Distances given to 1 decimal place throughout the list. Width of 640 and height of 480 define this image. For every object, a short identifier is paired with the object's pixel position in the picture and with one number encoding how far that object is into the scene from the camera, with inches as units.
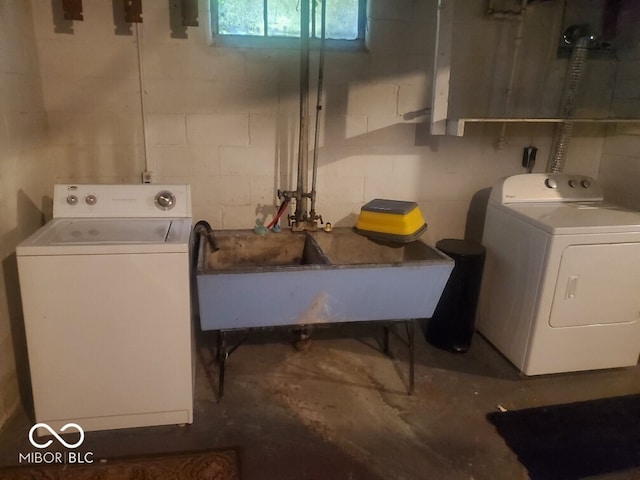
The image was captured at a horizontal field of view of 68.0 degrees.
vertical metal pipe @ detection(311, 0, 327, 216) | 93.0
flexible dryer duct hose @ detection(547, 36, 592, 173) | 105.6
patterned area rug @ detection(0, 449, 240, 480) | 70.1
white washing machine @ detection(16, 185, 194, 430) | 69.7
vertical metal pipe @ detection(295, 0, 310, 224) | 91.4
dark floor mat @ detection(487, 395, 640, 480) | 75.6
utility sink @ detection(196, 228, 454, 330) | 76.0
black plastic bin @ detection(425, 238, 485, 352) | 101.4
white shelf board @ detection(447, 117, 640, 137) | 92.9
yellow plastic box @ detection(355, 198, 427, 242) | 92.8
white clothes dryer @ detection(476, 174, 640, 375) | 89.0
